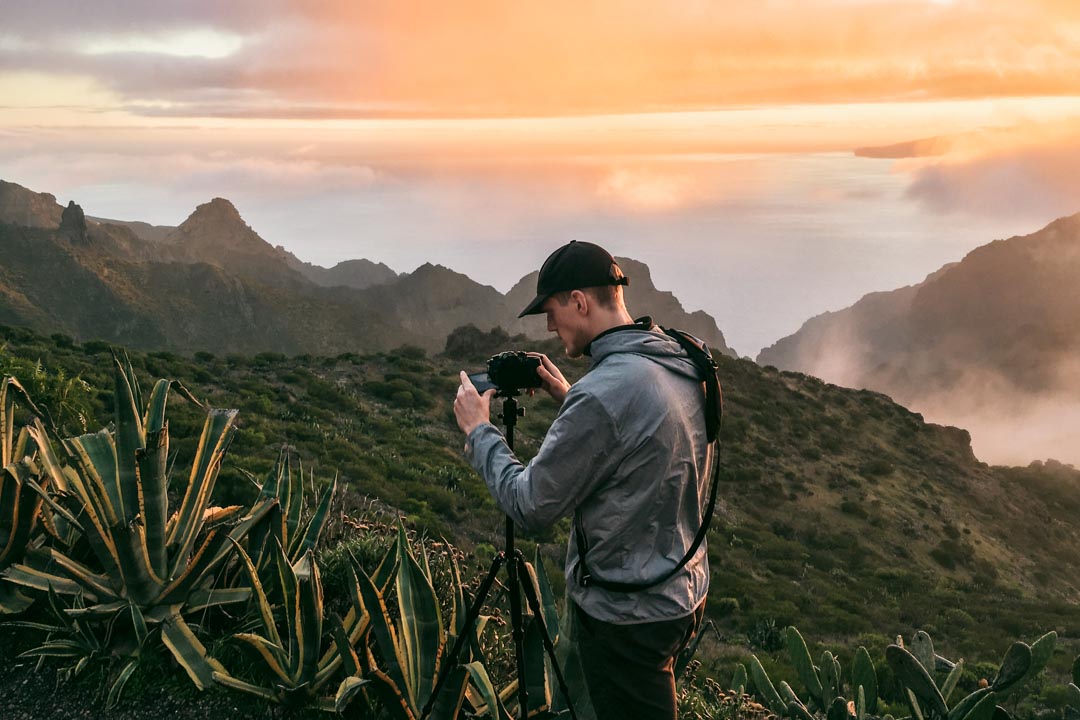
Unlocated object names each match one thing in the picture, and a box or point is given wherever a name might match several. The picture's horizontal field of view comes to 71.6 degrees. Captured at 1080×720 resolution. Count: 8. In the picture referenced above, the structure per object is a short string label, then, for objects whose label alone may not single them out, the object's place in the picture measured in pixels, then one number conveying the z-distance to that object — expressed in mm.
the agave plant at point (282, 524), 4195
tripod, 2838
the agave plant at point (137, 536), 3662
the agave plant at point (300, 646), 3451
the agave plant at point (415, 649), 3250
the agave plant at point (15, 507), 3973
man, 2320
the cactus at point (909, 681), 3705
